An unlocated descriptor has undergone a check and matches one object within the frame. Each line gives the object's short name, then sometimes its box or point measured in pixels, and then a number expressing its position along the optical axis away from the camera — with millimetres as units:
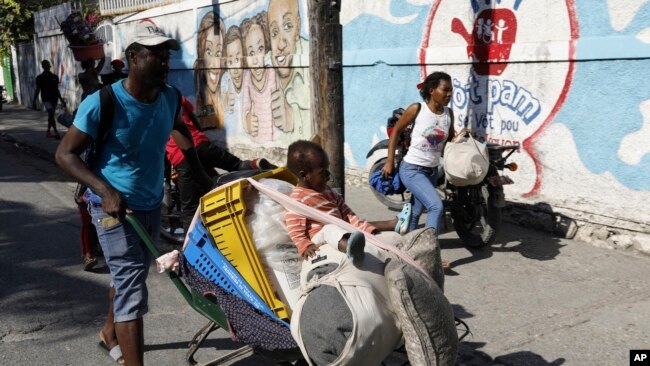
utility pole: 5297
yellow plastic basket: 3398
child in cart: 3404
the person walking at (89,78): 8206
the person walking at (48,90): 16484
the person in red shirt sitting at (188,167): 6758
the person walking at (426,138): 5938
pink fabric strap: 3168
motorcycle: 6359
